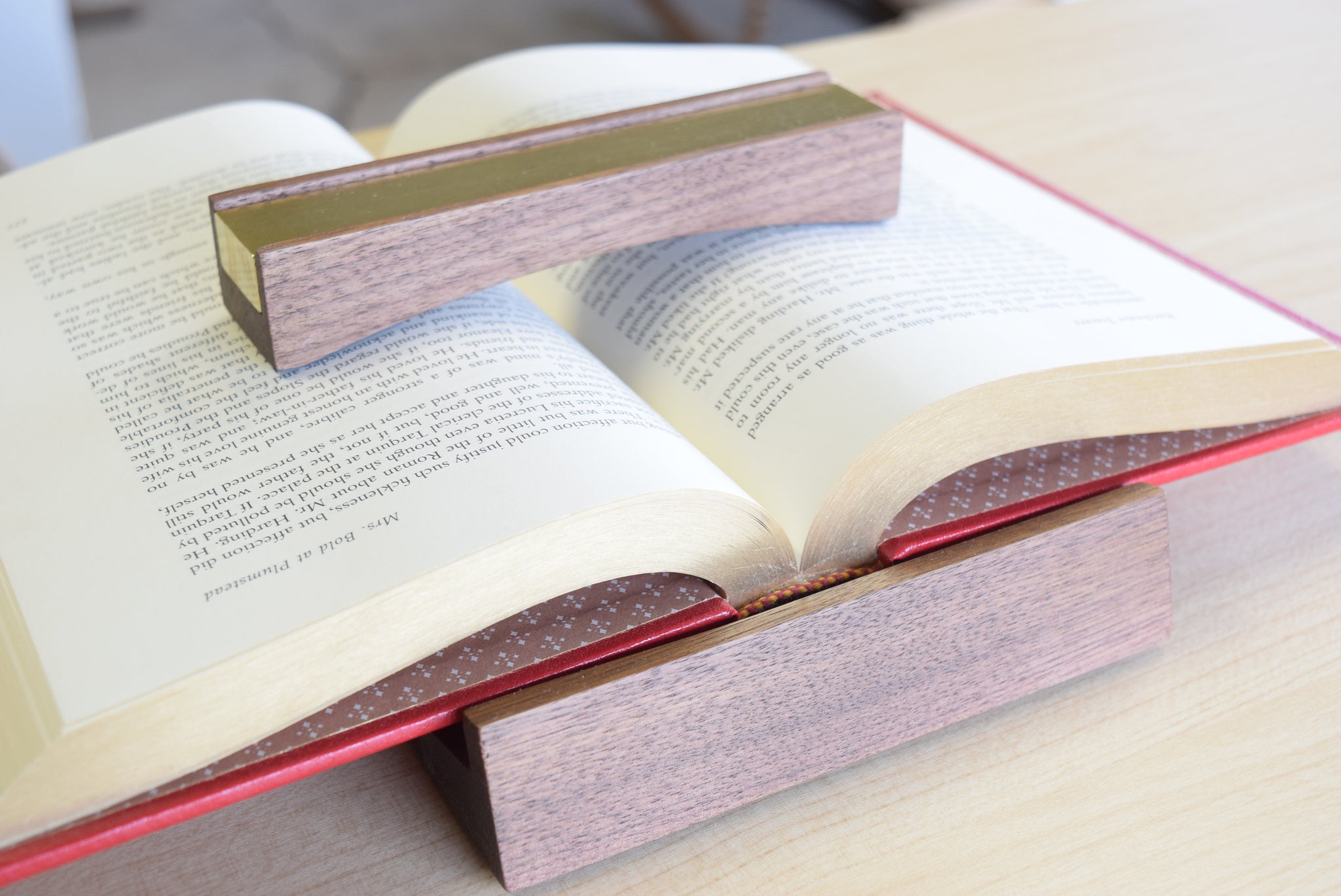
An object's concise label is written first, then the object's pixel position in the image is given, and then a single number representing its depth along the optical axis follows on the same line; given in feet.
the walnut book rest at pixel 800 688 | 1.15
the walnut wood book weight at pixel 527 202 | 1.39
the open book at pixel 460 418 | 1.08
